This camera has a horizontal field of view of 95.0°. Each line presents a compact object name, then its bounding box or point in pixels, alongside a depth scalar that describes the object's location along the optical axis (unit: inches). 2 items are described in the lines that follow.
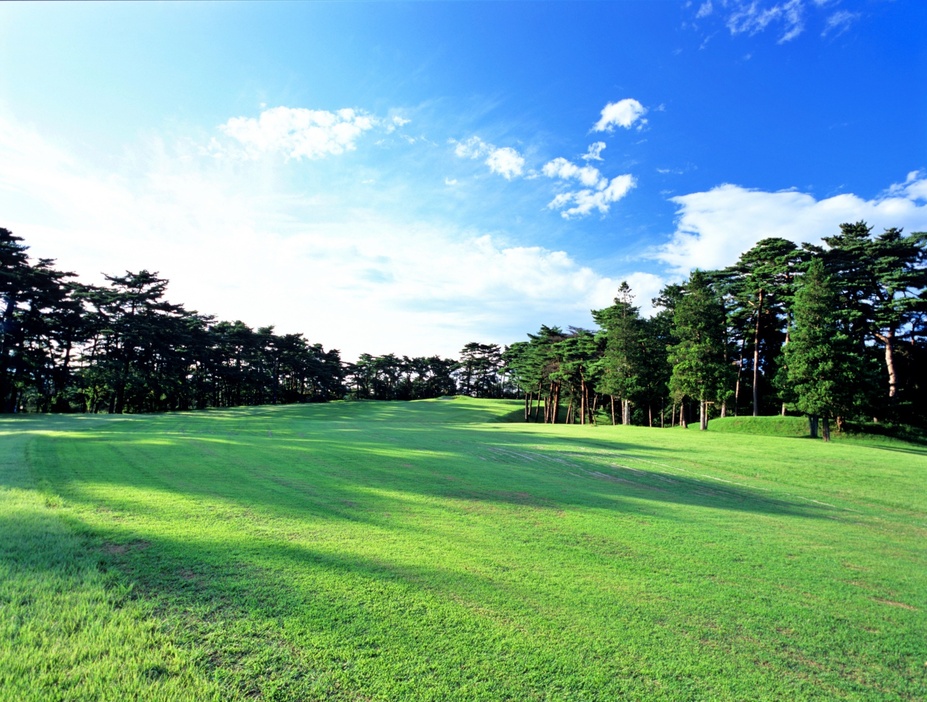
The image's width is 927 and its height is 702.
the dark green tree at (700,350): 1210.6
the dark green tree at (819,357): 994.1
